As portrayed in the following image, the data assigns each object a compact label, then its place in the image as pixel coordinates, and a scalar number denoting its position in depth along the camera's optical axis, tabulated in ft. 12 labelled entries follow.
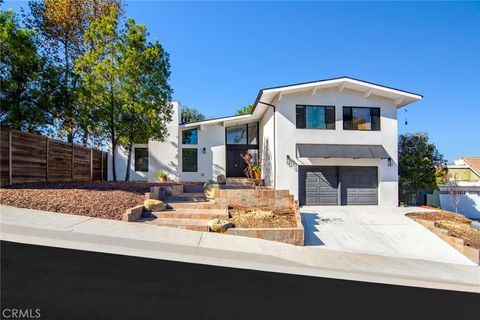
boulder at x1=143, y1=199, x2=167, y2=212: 27.82
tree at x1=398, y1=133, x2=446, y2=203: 48.52
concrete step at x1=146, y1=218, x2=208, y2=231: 25.45
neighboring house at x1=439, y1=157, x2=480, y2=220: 58.08
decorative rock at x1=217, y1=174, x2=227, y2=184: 49.79
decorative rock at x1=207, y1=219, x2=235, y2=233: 25.31
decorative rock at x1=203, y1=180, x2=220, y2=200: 33.82
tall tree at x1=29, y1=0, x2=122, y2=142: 53.36
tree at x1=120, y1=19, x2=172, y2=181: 43.98
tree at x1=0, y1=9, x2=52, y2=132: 30.27
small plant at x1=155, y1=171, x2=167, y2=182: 55.72
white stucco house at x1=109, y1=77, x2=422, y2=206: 42.50
